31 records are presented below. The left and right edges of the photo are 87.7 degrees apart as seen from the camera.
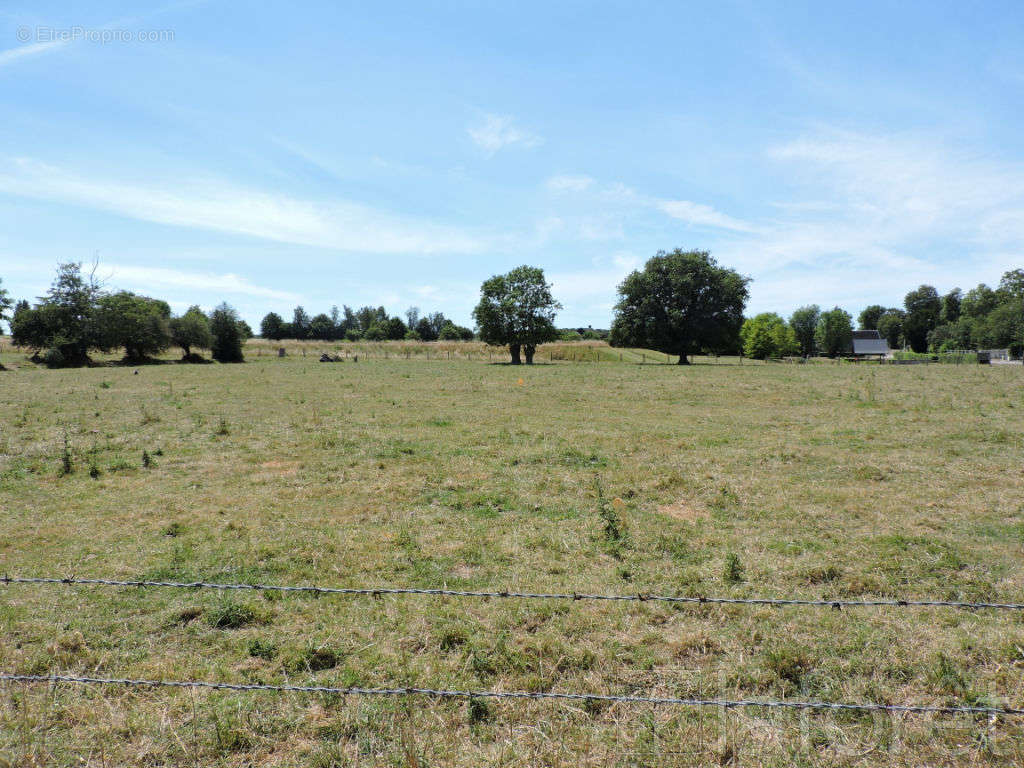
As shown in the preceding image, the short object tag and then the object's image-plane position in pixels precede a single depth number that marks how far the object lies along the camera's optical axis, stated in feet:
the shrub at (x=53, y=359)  178.70
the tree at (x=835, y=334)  421.18
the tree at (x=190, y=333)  216.13
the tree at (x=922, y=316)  468.75
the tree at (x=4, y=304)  179.11
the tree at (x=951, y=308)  453.99
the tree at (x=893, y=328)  487.61
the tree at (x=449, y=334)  496.15
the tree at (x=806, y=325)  477.69
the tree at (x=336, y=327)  558.15
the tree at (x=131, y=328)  197.47
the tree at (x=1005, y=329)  315.99
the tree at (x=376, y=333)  486.79
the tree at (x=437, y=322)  568.82
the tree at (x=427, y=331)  562.25
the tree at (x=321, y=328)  544.62
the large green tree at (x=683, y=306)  200.34
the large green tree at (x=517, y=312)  205.46
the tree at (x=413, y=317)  620.08
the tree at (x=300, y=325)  542.98
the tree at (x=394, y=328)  501.15
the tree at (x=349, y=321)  592.19
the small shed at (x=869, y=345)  393.70
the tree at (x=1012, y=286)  363.13
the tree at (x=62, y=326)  185.78
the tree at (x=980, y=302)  388.57
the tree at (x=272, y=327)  521.65
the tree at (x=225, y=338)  224.74
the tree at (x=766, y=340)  365.40
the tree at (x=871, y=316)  547.90
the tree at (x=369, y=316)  602.85
